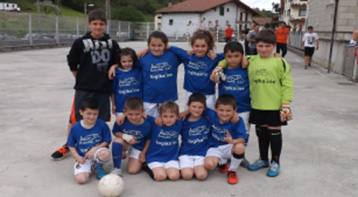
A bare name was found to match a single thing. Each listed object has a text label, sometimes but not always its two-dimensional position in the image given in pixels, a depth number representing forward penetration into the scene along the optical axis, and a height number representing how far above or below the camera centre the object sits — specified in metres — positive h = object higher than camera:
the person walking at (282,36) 12.29 +0.43
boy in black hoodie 3.62 -0.24
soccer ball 2.88 -1.27
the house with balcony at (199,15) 44.03 +4.20
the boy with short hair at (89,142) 3.27 -1.03
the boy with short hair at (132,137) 3.34 -0.99
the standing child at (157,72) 3.72 -0.33
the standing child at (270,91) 3.35 -0.45
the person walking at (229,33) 22.57 +0.86
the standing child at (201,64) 3.68 -0.22
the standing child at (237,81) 3.49 -0.38
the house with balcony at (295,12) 53.31 +6.09
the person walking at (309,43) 12.06 +0.21
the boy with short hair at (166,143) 3.36 -1.07
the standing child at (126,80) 3.66 -0.43
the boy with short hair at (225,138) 3.30 -0.97
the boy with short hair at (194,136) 3.40 -0.99
